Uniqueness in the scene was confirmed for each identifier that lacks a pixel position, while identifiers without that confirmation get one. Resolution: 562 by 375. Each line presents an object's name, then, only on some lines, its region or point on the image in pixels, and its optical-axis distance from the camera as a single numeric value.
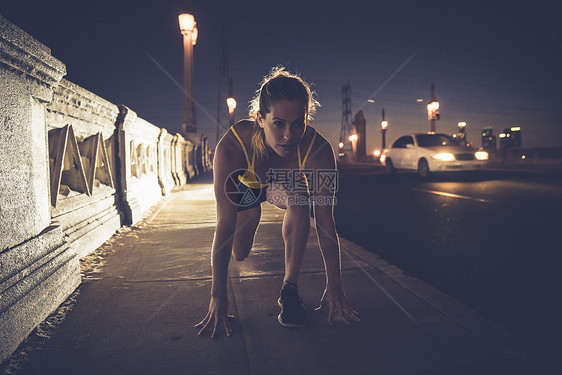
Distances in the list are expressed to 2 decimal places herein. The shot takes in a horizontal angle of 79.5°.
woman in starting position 2.04
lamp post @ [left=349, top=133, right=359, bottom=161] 66.41
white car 11.78
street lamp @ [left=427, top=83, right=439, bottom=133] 30.94
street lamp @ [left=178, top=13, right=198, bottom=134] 14.41
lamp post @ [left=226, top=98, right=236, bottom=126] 25.45
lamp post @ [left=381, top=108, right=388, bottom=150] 54.51
